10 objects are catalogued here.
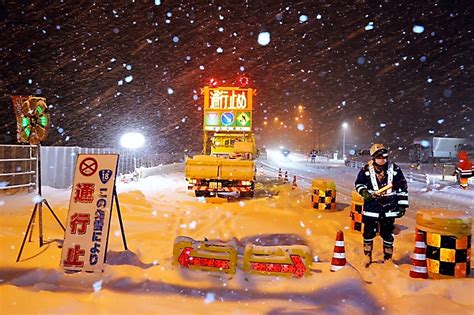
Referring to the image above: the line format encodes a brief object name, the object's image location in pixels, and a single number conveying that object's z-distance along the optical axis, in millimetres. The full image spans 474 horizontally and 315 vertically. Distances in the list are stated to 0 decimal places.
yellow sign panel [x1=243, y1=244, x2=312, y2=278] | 6020
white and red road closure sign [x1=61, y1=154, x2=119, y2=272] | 6078
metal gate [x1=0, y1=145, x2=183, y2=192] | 14852
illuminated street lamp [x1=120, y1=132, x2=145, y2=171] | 28641
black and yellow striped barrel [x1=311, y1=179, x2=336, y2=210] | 12930
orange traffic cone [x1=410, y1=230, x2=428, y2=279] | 6117
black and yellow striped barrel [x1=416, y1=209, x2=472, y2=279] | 6211
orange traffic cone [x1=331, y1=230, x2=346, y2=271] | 6355
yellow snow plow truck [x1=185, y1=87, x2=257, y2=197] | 17312
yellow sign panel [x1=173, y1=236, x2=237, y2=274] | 6164
